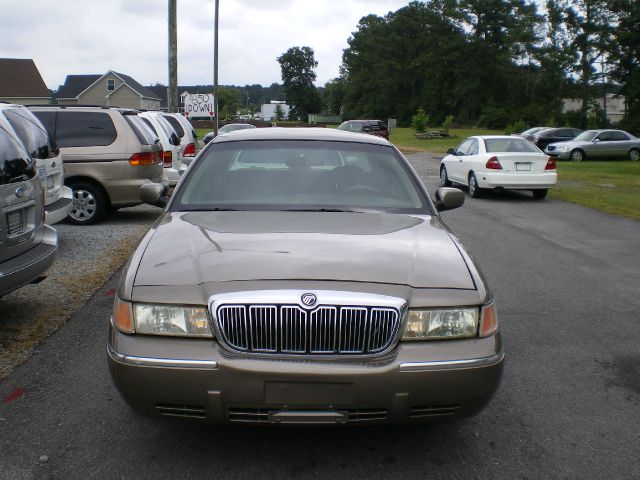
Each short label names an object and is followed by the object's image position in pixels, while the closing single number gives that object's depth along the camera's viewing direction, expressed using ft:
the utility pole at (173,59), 63.67
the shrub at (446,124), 204.17
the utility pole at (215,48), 99.91
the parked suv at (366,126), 141.18
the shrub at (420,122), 202.52
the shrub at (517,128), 178.19
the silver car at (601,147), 105.19
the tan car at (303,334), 9.91
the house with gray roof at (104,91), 268.41
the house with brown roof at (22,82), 214.48
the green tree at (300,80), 426.51
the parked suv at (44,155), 21.07
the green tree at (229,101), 441.72
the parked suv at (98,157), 35.96
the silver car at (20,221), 16.51
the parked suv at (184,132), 53.66
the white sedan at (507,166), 52.75
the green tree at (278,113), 413.80
